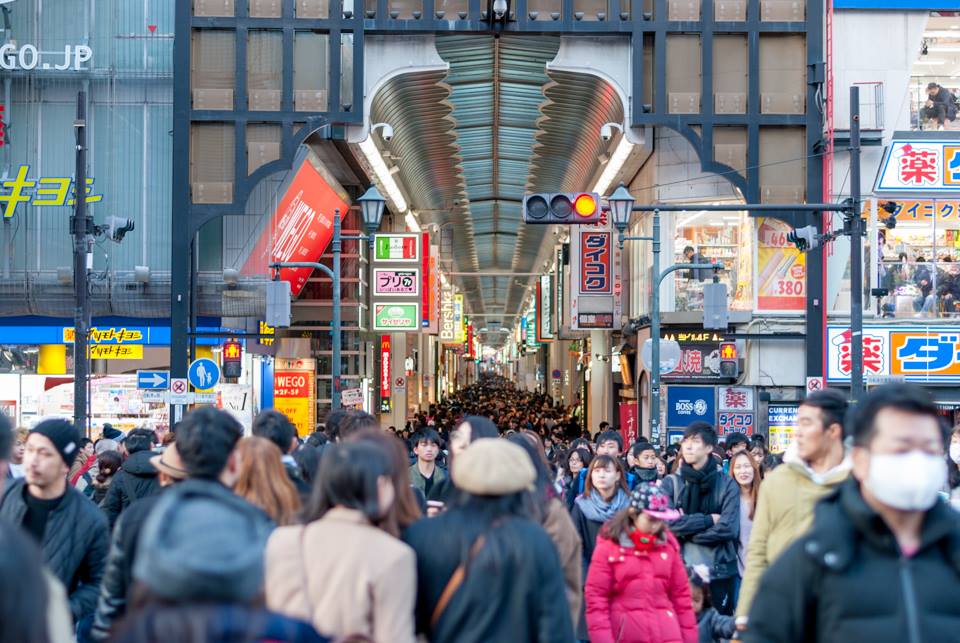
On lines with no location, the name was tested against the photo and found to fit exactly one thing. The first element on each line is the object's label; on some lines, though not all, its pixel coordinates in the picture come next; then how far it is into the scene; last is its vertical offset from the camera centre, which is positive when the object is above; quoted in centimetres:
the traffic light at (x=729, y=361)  2381 -57
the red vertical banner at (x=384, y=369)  3878 -120
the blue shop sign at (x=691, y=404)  2628 -150
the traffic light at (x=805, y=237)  1891 +137
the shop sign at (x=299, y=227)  2645 +217
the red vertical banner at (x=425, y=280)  3086 +120
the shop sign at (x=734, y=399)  2623 -140
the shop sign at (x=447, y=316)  5322 +58
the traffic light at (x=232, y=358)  2364 -56
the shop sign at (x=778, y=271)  2591 +120
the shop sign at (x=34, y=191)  2755 +294
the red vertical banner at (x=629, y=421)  2884 -209
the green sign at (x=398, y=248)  2752 +174
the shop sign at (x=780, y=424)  2580 -188
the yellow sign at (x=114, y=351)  2842 -49
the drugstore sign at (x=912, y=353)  2498 -43
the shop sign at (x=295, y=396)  2936 -153
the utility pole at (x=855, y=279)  1683 +69
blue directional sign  2578 -105
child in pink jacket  690 -136
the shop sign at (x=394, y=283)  2742 +99
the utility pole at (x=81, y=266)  1750 +86
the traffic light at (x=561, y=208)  1580 +149
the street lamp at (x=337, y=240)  1952 +140
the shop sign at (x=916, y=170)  2467 +307
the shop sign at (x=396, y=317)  2725 +26
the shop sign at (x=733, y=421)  2620 -184
